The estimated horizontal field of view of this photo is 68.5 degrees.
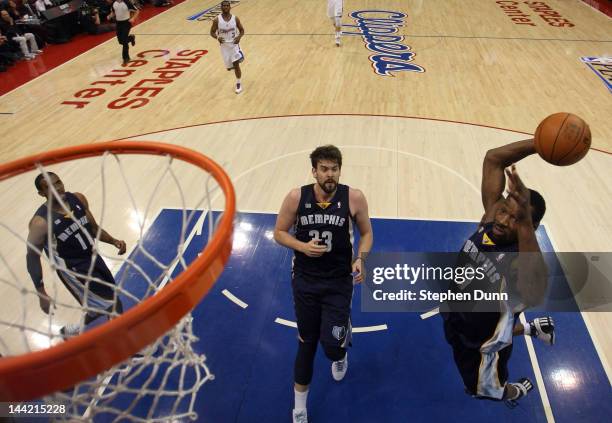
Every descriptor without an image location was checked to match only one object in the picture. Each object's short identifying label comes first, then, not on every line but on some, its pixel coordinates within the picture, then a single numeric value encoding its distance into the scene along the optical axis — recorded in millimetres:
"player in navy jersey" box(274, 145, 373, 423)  3045
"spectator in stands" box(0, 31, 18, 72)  10390
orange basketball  3080
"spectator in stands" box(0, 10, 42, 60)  10859
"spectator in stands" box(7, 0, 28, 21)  11492
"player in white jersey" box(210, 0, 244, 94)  8023
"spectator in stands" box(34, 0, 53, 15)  12102
